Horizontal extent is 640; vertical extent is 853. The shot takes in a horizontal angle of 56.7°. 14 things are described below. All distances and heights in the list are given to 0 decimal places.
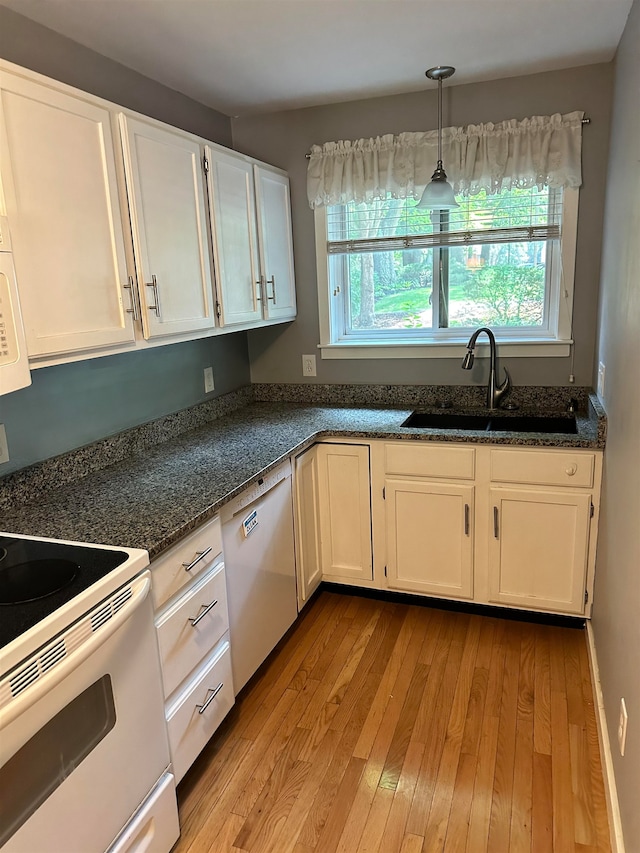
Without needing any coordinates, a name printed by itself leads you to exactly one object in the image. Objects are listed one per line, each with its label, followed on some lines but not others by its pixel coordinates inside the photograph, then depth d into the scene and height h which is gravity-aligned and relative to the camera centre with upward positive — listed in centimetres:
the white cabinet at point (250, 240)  247 +25
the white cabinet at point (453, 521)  242 -99
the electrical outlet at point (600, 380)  244 -40
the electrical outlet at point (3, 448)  184 -43
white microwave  142 -5
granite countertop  169 -61
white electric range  112 -85
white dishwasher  204 -100
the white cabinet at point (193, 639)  165 -100
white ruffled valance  262 +58
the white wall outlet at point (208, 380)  296 -40
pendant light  249 +39
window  280 +8
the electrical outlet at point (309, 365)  326 -39
